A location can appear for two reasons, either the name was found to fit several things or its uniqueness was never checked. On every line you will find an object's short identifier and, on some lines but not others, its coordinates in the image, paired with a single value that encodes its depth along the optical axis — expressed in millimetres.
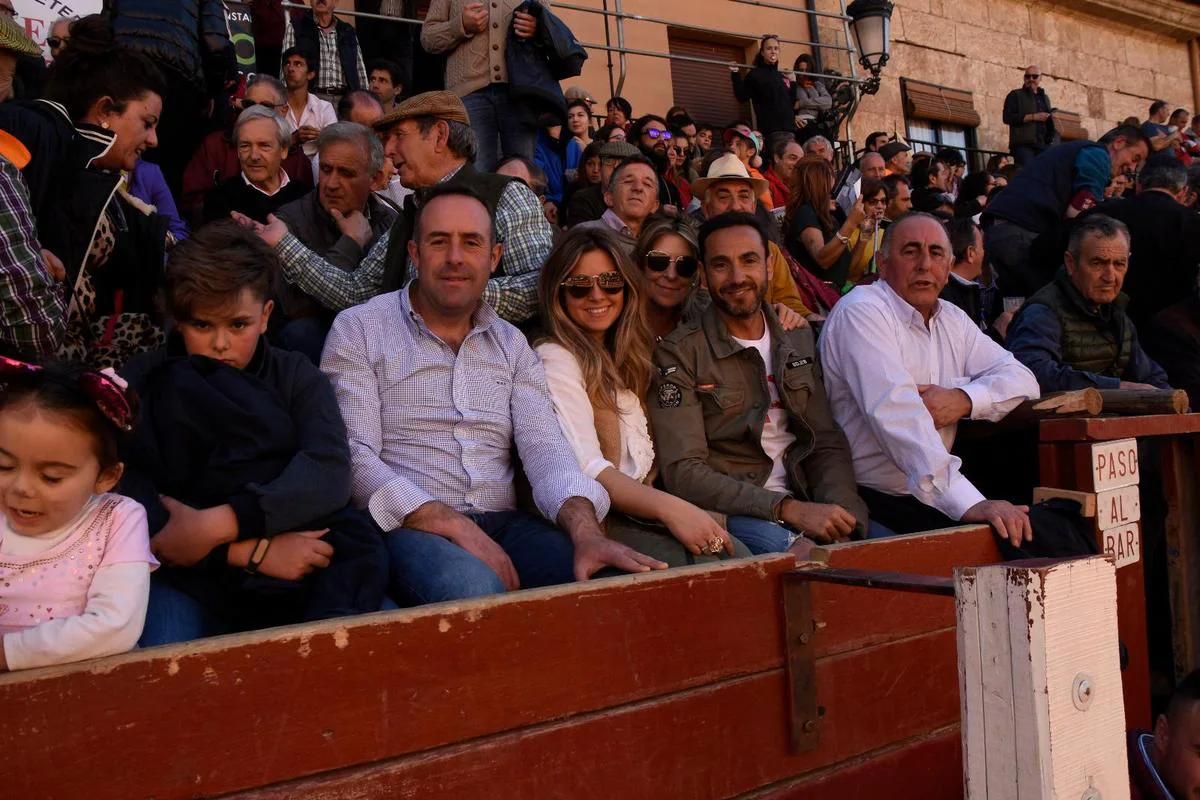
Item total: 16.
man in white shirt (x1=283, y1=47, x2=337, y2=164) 6207
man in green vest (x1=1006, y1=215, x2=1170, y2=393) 4680
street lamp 11992
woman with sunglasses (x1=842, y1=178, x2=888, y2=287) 6410
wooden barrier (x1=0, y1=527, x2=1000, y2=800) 1540
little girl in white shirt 1844
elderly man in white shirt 3408
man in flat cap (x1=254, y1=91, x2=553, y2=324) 3629
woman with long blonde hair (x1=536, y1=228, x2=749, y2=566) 3090
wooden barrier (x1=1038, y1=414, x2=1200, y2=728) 3295
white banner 4961
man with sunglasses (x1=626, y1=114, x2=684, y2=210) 7910
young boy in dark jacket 2281
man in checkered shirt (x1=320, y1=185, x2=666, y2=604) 2703
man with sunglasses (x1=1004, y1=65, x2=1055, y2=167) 13680
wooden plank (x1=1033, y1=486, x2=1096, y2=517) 3225
